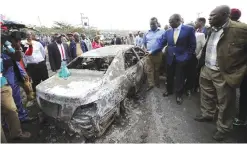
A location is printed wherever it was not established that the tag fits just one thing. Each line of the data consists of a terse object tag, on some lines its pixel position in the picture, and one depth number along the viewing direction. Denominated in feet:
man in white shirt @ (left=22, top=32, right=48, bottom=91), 9.86
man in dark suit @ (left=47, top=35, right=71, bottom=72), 12.48
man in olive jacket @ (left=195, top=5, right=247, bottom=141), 5.54
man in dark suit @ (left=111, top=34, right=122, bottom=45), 28.27
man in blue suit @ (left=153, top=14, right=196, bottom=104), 8.27
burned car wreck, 6.03
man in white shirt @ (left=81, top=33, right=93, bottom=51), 21.31
